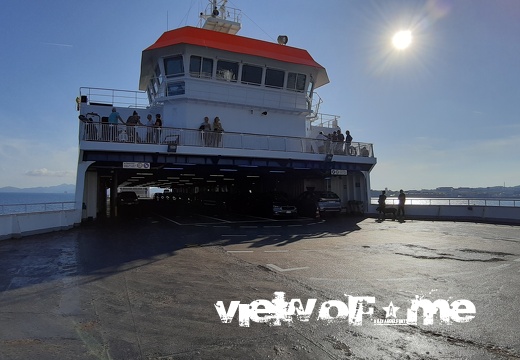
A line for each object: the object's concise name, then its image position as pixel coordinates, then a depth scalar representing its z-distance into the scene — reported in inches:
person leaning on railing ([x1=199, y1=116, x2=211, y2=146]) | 786.8
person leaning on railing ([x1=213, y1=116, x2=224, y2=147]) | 797.5
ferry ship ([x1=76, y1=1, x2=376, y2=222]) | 747.4
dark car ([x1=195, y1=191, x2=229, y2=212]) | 1409.7
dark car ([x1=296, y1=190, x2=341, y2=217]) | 930.1
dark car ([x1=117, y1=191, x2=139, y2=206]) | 1502.2
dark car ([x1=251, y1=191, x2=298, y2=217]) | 911.0
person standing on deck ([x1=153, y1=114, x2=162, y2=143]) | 749.3
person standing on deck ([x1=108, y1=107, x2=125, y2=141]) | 721.0
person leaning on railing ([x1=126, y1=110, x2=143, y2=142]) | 730.2
